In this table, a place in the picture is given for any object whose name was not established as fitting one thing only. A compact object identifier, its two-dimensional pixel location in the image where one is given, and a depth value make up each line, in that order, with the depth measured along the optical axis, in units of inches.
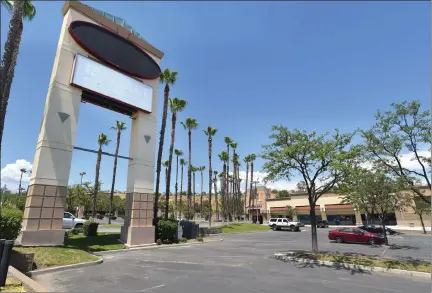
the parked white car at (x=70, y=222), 1026.1
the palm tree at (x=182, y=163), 3350.4
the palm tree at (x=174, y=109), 1149.3
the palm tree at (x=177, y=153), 2812.5
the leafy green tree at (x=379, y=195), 830.5
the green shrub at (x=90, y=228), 860.0
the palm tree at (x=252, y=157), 2745.6
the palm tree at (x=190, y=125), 1648.6
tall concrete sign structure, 615.2
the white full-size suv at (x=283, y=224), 1654.8
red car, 929.5
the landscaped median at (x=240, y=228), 1469.0
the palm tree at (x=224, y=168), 2331.4
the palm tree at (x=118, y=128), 1753.2
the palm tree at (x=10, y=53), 498.0
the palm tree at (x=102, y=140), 1861.5
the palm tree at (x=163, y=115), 975.8
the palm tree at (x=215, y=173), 3345.0
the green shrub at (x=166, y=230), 849.5
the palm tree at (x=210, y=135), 1891.4
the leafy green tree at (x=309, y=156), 608.4
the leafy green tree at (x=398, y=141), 515.8
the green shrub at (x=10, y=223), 470.3
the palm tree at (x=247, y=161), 2769.7
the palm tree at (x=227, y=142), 2392.0
